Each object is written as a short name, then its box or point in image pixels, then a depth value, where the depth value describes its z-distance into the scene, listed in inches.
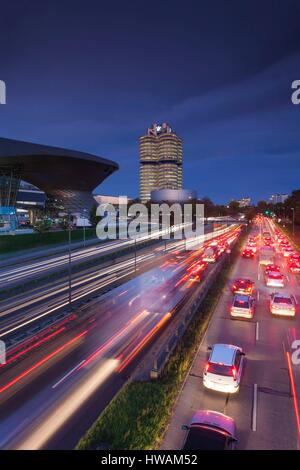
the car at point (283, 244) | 2116.8
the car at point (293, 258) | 1560.0
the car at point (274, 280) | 1171.0
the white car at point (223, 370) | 494.0
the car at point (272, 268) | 1357.9
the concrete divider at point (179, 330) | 538.8
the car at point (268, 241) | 2381.4
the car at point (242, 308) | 830.5
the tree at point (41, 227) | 2277.6
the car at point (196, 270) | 1299.6
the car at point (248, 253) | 1847.9
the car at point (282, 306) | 842.2
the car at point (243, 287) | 1046.4
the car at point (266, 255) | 1613.3
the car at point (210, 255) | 1727.4
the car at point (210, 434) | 350.6
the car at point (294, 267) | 1431.7
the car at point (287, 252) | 1813.7
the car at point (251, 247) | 1972.2
